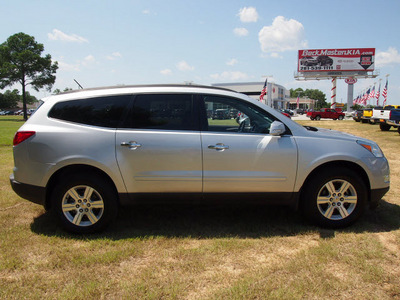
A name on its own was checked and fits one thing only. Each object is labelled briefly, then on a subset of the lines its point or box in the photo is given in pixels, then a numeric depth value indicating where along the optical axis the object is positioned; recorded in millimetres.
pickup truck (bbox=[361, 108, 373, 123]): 24788
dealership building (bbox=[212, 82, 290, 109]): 76888
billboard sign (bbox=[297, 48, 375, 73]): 58344
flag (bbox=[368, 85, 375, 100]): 59794
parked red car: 39531
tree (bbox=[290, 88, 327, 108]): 154750
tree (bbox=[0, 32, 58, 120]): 49938
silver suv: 3555
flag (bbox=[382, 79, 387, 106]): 54344
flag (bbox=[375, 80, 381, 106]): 59438
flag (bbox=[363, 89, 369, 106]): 63019
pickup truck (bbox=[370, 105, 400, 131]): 17125
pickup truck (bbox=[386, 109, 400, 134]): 16016
